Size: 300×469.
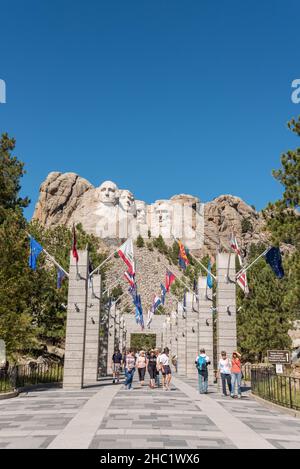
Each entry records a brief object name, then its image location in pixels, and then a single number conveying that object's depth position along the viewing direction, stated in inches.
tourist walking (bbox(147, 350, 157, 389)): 845.8
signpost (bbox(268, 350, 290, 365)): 653.5
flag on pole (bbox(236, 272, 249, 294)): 957.4
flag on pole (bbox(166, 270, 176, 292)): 1261.1
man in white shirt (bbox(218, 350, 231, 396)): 731.4
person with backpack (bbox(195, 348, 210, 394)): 746.8
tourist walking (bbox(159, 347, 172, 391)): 809.5
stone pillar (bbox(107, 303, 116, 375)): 1696.5
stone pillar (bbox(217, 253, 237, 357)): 911.0
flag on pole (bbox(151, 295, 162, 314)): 1582.2
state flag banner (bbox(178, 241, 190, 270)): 1082.4
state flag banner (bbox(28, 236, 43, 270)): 890.7
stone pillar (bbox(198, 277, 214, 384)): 1131.9
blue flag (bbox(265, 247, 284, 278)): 843.4
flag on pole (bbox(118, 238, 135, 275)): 988.6
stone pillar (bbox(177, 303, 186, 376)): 1548.0
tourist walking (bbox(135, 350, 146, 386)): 879.7
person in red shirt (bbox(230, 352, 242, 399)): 712.4
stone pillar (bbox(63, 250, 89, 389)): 877.8
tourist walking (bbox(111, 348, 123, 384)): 974.4
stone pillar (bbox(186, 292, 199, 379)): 1365.7
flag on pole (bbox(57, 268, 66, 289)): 1000.6
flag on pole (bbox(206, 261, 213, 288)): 1052.5
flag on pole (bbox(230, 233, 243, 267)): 897.5
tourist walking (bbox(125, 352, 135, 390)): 817.5
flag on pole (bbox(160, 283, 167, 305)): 1514.0
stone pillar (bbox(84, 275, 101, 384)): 1131.3
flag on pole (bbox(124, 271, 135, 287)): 1081.2
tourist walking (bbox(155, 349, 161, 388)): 834.0
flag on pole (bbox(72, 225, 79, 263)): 859.4
